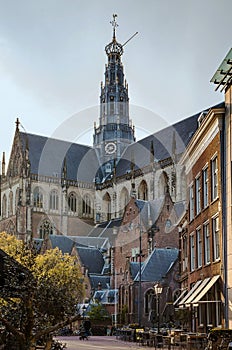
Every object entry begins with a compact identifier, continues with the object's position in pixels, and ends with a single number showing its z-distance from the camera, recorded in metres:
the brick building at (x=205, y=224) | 22.89
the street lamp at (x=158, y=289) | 32.04
